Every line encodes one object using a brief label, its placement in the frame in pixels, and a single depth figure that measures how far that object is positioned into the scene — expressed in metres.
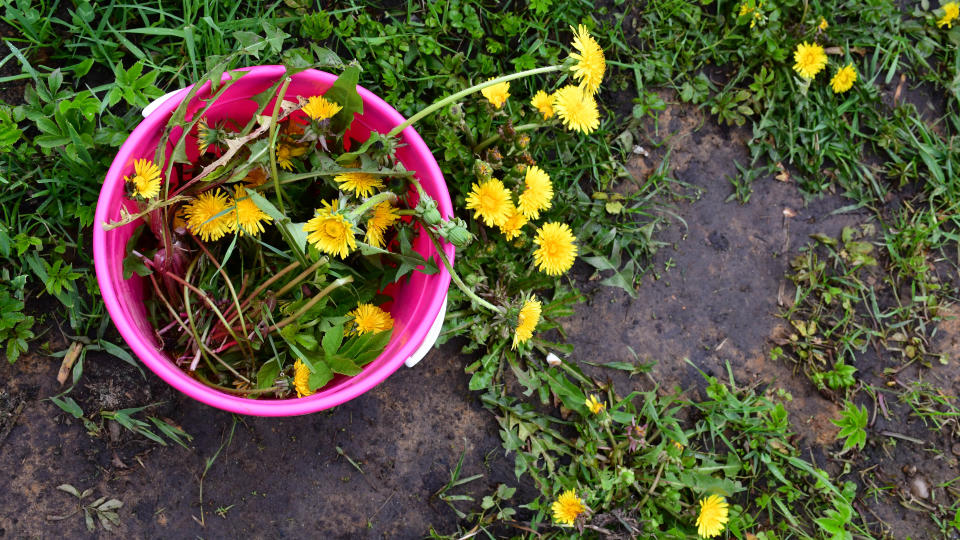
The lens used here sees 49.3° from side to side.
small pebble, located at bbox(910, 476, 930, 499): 1.10
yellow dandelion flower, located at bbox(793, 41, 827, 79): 1.08
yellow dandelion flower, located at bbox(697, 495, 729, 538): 1.01
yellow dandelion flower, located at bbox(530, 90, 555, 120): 0.95
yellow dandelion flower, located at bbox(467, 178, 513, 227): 0.91
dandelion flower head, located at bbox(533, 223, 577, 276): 0.97
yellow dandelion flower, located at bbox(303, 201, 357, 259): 0.81
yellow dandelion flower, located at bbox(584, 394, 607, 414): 1.02
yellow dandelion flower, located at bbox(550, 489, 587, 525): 1.00
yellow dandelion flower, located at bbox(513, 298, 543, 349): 0.94
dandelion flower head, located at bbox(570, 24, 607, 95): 0.87
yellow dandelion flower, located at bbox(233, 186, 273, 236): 0.86
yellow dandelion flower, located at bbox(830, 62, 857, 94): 1.10
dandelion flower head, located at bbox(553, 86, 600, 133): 0.92
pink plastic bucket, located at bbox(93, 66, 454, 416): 0.82
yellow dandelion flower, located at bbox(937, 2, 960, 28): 1.13
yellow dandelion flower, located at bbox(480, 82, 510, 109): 0.94
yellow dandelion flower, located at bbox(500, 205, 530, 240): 0.94
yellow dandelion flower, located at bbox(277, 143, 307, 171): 0.87
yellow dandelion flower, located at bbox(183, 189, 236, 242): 0.87
